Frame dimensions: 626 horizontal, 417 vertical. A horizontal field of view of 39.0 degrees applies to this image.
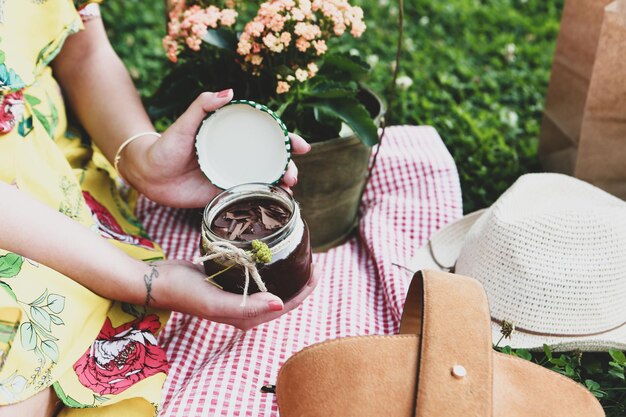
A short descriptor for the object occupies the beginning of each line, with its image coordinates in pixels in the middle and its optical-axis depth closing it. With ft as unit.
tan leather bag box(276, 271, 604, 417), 1.65
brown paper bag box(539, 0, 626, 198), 2.59
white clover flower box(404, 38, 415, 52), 4.23
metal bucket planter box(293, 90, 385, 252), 2.48
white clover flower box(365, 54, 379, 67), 4.00
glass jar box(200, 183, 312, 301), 1.95
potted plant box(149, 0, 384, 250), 2.36
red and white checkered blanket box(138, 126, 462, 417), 2.15
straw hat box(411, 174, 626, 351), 2.16
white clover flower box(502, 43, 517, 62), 4.12
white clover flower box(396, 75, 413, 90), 3.48
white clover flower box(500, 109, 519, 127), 3.45
